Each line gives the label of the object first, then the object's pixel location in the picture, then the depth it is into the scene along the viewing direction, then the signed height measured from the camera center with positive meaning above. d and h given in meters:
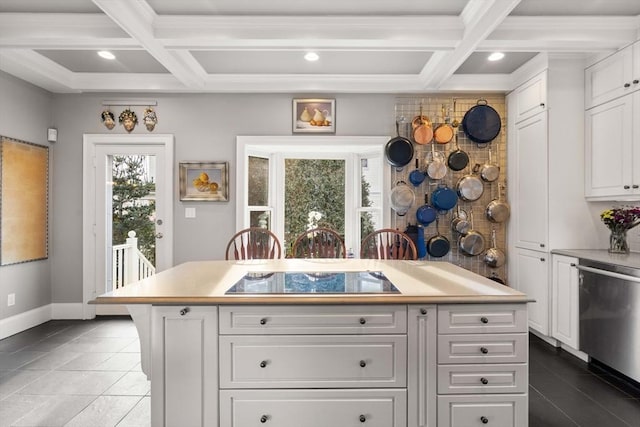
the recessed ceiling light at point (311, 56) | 3.31 +1.41
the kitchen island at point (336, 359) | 1.57 -0.63
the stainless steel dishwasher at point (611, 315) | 2.40 -0.71
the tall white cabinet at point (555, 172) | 3.28 +0.37
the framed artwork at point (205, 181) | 4.08 +0.34
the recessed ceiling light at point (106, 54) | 3.31 +1.43
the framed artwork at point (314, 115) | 4.06 +1.06
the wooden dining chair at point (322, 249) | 2.88 -0.29
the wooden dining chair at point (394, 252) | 2.80 -0.31
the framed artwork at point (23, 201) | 3.46 +0.11
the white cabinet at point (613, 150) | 2.78 +0.50
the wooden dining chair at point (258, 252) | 2.84 -0.31
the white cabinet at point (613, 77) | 2.79 +1.10
